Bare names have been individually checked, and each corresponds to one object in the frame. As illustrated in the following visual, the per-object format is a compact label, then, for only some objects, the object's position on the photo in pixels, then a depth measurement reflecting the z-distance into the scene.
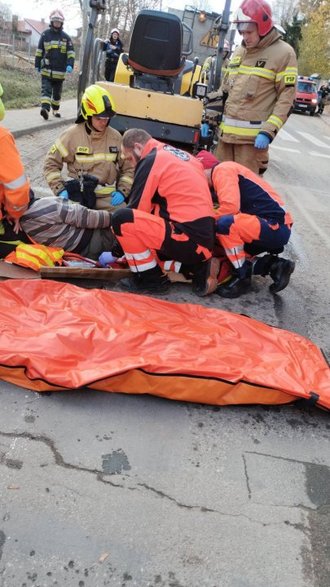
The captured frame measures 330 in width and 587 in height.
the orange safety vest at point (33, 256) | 3.51
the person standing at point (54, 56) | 9.28
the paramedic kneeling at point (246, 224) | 3.74
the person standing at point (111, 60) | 9.96
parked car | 24.60
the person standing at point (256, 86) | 4.46
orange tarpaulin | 2.48
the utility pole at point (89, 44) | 6.30
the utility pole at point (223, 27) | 6.50
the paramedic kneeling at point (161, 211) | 3.50
